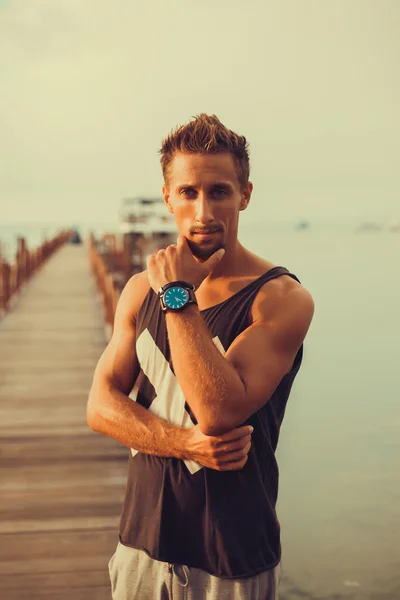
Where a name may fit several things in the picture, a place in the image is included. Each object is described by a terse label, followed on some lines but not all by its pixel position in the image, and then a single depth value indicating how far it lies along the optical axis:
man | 1.84
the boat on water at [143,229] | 36.46
